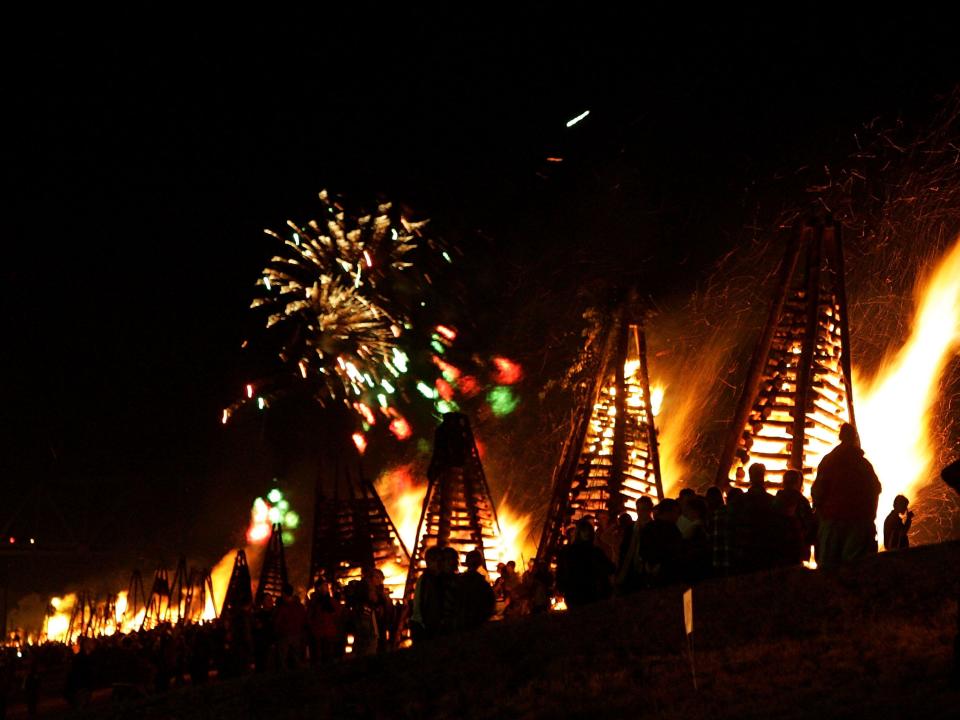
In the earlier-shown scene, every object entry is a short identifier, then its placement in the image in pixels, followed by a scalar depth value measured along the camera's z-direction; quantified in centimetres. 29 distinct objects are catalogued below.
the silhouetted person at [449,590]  1571
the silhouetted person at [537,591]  1848
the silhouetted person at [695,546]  1513
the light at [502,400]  3916
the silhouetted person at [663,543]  1505
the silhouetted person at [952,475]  927
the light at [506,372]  3919
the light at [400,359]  3966
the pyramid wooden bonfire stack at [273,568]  4006
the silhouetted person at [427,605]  1588
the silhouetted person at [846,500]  1433
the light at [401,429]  4541
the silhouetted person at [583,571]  1545
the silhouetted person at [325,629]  2050
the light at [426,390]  4088
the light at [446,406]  4019
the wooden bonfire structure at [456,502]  2758
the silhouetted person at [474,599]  1571
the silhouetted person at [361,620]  2036
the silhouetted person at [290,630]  2006
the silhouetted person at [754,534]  1441
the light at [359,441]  4471
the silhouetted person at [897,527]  1678
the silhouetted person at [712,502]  1512
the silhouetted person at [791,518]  1455
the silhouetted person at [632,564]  1559
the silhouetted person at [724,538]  1447
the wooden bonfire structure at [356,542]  3086
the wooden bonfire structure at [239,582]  4225
